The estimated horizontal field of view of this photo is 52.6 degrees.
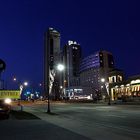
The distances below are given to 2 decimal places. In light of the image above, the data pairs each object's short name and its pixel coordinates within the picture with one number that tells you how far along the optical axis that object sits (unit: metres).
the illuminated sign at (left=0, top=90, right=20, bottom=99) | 19.50
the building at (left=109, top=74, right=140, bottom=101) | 50.43
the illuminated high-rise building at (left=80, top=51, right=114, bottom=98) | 85.53
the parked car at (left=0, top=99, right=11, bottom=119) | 11.45
